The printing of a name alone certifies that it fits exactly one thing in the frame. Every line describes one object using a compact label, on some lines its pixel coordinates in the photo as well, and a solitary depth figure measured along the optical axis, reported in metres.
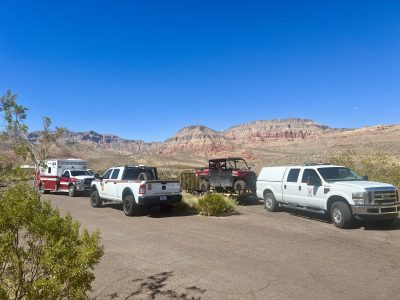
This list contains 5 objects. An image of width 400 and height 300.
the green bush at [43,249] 3.34
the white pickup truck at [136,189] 14.29
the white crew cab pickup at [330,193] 10.99
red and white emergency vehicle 23.92
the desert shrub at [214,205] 14.27
